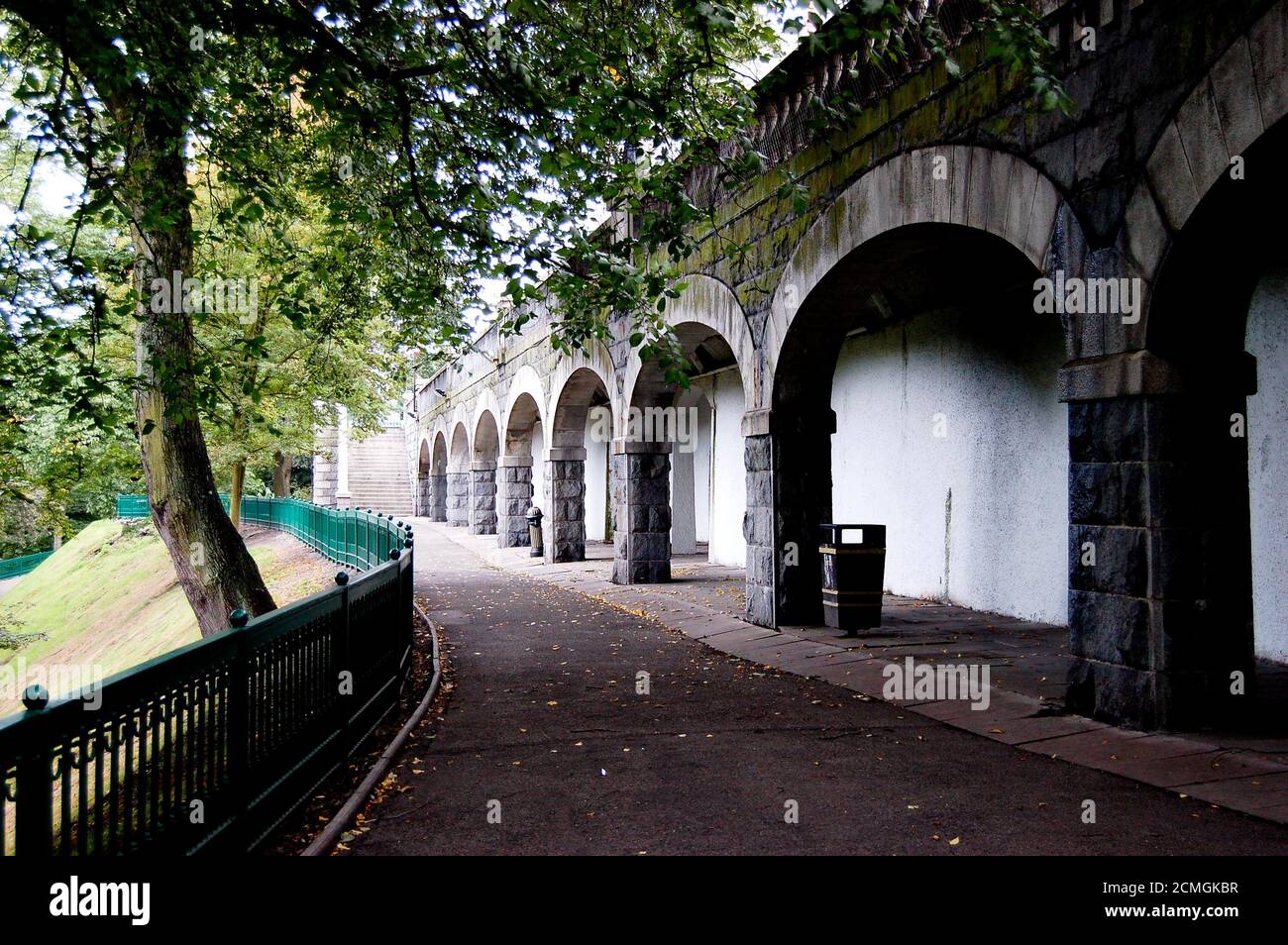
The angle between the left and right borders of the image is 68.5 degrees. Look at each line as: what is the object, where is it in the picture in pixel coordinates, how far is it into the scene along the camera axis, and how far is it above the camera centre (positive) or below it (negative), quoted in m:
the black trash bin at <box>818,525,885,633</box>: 8.52 -0.86
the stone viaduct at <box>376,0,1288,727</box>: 5.03 +1.11
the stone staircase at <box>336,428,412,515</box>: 40.41 +0.56
